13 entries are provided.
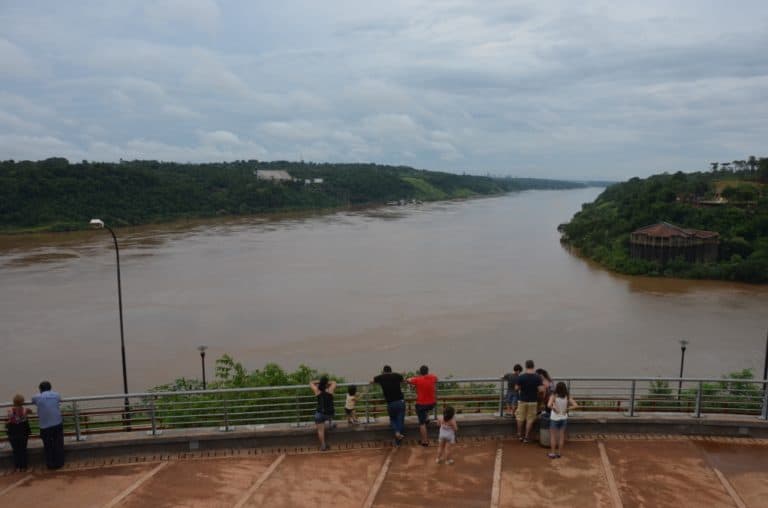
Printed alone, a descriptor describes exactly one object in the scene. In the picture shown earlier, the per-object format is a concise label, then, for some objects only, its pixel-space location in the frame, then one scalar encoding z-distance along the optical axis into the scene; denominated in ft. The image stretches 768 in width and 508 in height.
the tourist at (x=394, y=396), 25.13
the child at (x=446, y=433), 23.53
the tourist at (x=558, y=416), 23.99
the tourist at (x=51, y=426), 23.50
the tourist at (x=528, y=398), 24.97
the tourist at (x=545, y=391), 25.44
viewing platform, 21.49
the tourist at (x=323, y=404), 25.17
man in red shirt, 25.16
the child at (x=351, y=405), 25.63
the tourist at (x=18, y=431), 23.43
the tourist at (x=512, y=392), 26.21
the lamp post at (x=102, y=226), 28.73
